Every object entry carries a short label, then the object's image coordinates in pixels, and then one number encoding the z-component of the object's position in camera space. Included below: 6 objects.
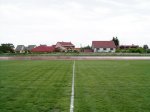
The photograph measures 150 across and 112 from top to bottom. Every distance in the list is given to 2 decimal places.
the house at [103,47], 56.89
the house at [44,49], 57.76
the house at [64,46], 64.98
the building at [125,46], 70.24
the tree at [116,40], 66.17
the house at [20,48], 72.19
